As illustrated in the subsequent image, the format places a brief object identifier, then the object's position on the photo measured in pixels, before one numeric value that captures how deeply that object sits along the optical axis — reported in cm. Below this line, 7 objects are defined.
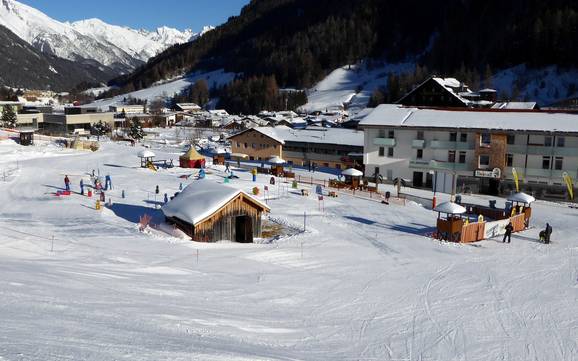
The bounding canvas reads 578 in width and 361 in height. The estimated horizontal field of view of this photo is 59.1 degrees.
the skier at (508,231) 2508
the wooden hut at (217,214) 2381
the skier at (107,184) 3545
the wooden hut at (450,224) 2511
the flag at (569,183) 3719
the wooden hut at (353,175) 4000
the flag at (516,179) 3690
